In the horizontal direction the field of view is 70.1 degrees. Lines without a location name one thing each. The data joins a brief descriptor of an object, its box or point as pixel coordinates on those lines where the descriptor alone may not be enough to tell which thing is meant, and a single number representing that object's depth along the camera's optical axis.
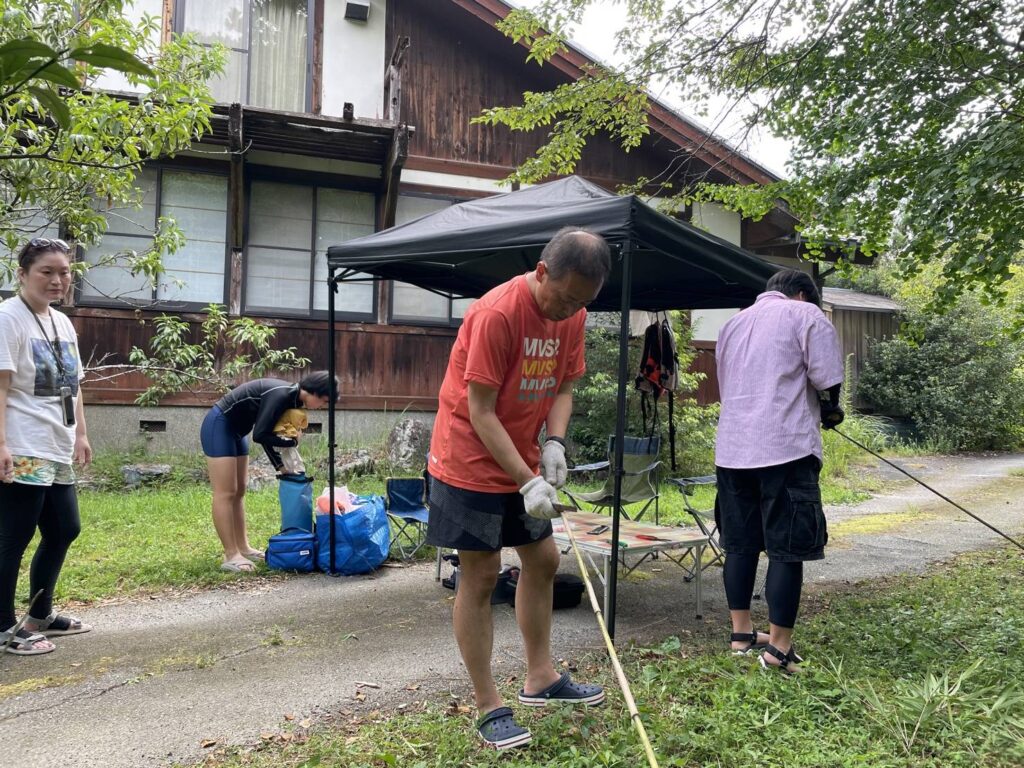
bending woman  4.70
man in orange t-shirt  2.35
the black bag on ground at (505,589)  4.38
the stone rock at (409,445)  8.95
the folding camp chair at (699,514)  4.56
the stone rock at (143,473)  7.95
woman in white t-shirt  3.27
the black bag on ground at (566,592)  4.30
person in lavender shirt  3.12
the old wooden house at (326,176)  8.73
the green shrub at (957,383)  13.78
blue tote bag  4.93
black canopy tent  3.54
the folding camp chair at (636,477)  5.59
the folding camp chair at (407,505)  5.15
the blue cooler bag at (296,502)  5.02
